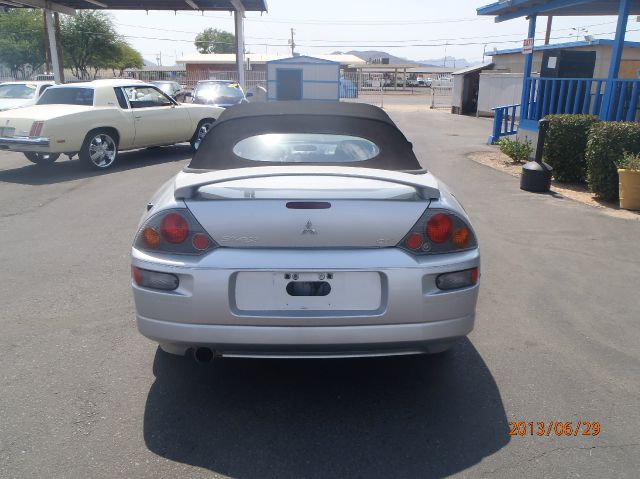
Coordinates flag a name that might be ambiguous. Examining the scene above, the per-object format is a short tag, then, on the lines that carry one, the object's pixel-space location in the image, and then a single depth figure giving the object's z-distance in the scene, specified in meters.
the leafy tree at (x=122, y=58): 50.00
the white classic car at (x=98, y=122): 10.07
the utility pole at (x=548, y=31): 43.90
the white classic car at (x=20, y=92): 14.65
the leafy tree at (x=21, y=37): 50.84
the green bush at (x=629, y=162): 7.78
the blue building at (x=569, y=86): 10.23
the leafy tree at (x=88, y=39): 47.31
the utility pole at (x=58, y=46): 27.37
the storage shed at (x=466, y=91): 29.95
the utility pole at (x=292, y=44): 99.00
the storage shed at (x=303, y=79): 31.42
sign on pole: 13.84
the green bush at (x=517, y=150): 12.35
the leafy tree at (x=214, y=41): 104.56
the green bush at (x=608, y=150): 8.20
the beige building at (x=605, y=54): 18.50
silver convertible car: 2.72
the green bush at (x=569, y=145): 9.68
